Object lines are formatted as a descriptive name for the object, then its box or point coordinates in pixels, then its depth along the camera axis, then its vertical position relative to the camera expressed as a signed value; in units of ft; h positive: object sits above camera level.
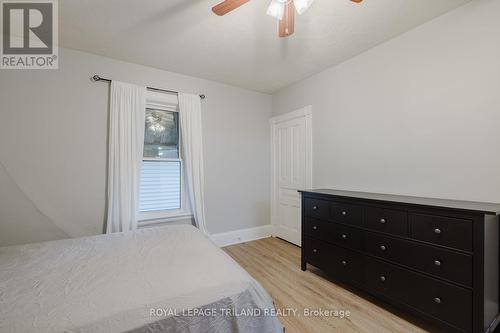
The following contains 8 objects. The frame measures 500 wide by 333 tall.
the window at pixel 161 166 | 9.78 -0.04
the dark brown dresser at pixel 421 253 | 4.66 -2.23
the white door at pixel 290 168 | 10.73 -0.13
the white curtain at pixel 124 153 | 8.50 +0.46
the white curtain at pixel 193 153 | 10.04 +0.55
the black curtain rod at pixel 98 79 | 8.39 +3.28
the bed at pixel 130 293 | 3.15 -2.14
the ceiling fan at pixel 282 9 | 4.53 +3.30
